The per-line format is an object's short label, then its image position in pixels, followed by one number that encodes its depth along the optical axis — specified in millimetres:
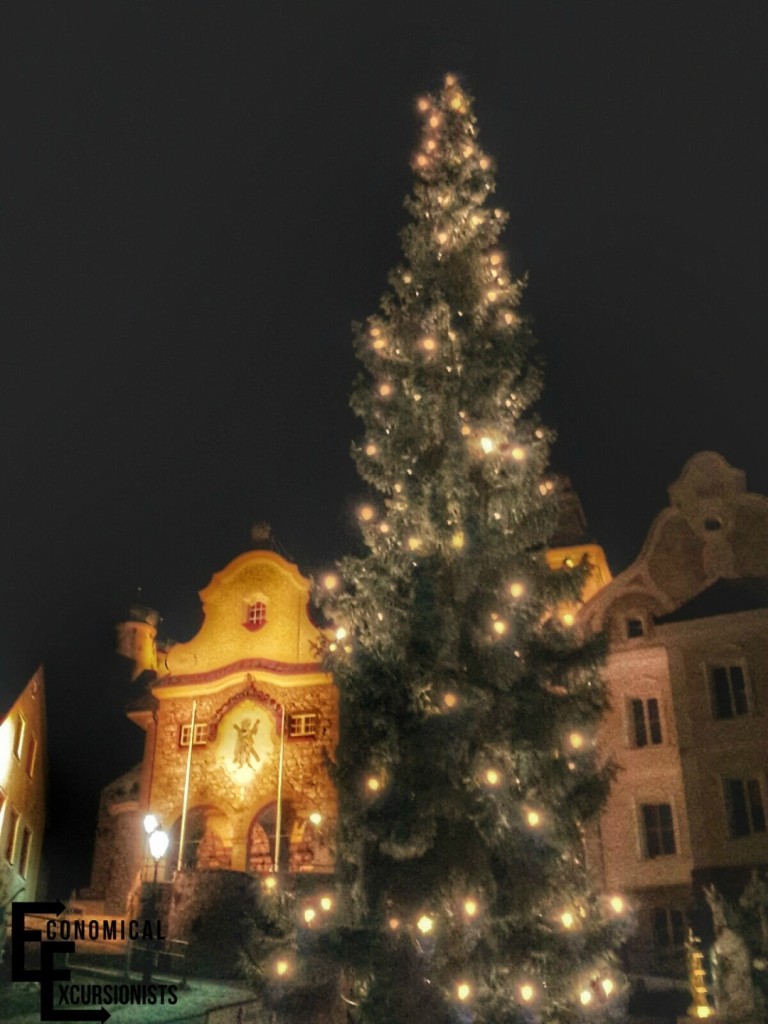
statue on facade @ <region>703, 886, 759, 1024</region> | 17500
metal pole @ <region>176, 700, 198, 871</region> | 26430
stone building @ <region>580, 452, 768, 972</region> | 24938
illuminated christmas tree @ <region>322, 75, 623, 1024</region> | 13789
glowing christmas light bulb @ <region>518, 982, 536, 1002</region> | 13422
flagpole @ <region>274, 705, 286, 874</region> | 26984
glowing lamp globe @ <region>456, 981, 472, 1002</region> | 13352
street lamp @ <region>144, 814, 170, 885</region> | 16891
